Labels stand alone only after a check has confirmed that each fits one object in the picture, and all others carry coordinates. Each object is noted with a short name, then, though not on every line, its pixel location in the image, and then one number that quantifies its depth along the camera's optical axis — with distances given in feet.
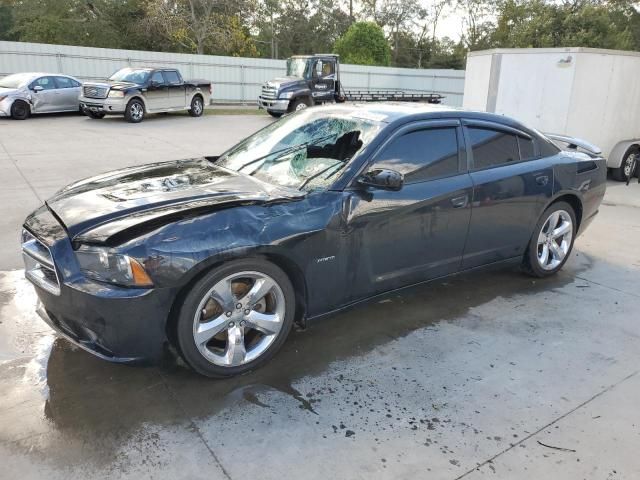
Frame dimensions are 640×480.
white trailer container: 32.50
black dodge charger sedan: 9.50
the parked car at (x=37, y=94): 53.01
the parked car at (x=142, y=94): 54.60
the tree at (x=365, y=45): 124.36
